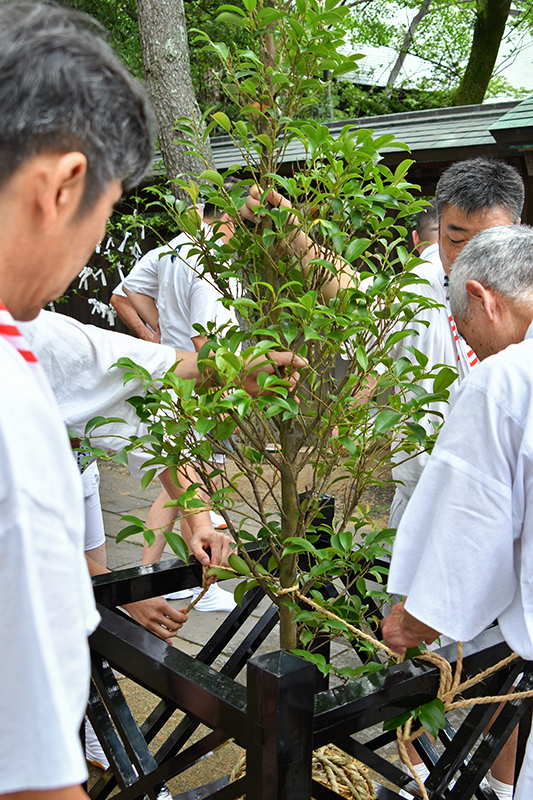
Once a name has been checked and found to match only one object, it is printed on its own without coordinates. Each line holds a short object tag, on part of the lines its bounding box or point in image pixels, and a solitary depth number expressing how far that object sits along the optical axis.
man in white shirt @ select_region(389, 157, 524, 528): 2.27
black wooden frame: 1.08
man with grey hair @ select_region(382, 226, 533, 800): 1.17
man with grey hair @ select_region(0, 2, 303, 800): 0.60
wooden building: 5.70
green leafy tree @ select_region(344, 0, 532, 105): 16.69
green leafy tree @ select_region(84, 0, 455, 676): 1.40
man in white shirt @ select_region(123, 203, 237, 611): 3.24
